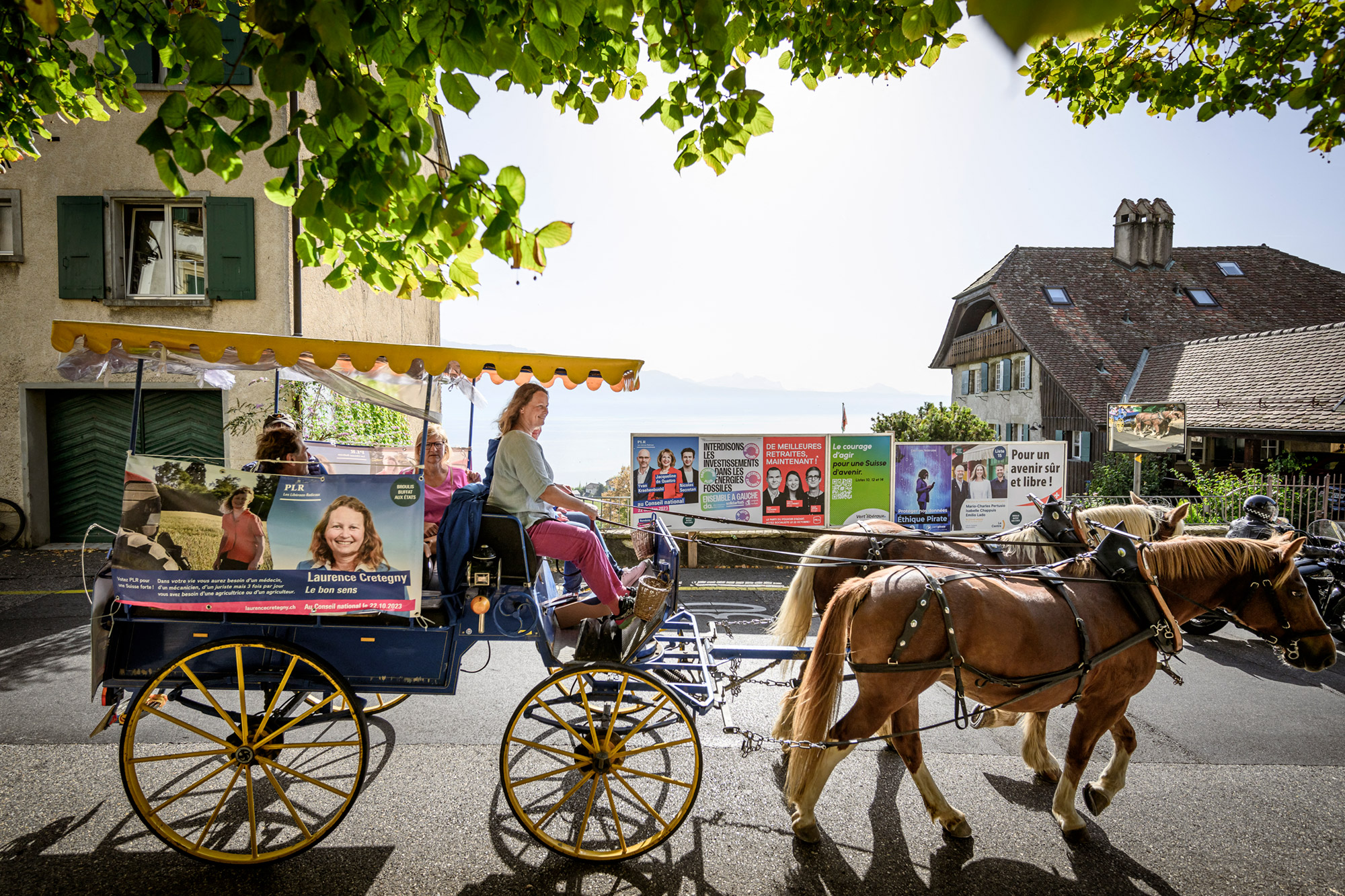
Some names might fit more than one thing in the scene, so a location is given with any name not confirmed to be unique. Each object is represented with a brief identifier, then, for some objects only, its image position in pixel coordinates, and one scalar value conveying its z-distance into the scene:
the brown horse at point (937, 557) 3.65
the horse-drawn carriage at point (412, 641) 2.94
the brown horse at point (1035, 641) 3.05
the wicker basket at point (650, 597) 3.20
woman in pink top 4.09
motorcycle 5.73
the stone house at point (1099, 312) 21.73
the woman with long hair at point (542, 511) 3.41
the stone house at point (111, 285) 9.39
